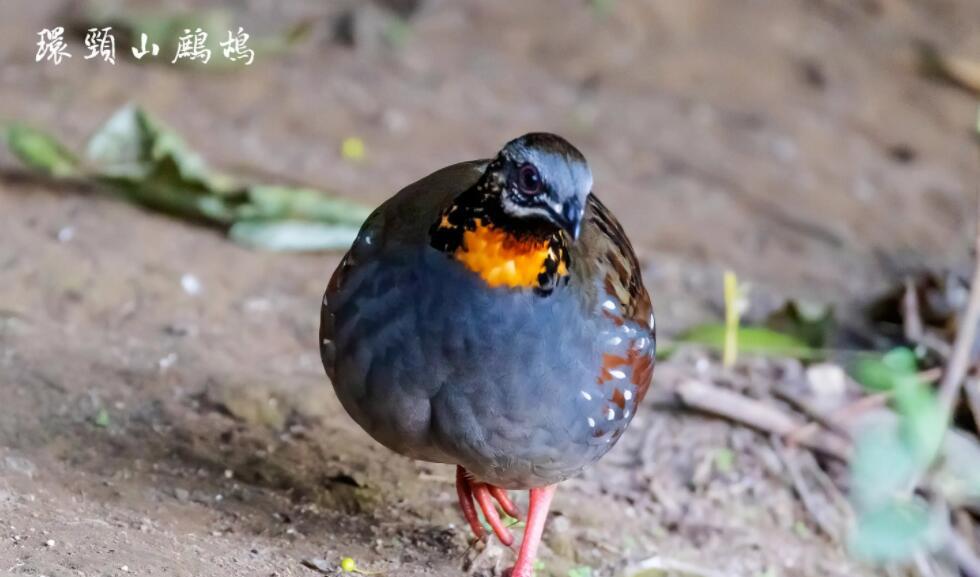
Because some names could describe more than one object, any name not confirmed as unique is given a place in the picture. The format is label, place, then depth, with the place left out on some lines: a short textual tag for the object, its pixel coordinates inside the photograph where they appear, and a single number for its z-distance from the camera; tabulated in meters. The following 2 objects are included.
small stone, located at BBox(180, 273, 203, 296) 9.94
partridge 5.70
